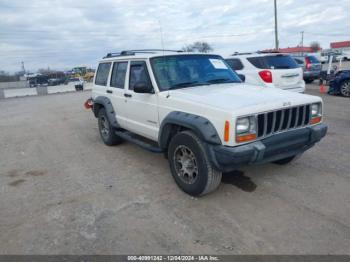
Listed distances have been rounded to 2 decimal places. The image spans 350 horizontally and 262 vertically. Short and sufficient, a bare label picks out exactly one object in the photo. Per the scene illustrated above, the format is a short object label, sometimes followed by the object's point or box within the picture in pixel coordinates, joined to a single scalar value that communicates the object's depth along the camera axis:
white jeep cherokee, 3.31
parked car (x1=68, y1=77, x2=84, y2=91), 28.14
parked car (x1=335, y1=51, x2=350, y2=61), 42.00
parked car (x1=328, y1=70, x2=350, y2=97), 11.38
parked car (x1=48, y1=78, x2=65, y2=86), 44.04
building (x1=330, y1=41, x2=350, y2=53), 78.19
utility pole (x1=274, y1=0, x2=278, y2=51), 26.15
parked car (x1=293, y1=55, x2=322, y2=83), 16.27
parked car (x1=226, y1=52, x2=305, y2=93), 9.12
